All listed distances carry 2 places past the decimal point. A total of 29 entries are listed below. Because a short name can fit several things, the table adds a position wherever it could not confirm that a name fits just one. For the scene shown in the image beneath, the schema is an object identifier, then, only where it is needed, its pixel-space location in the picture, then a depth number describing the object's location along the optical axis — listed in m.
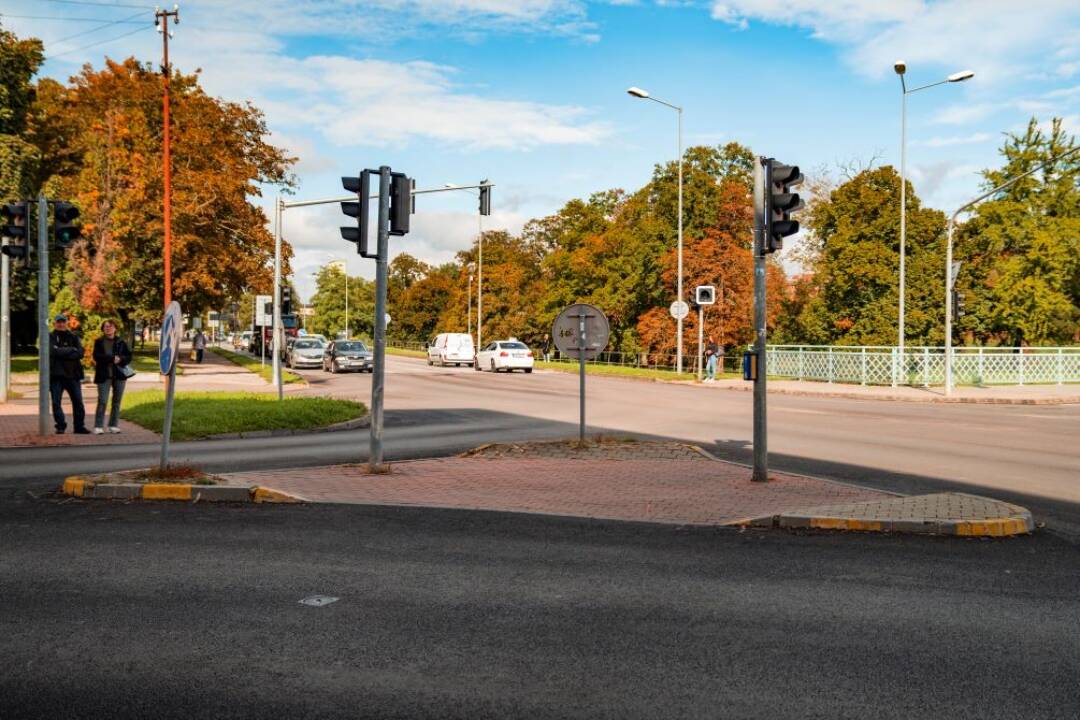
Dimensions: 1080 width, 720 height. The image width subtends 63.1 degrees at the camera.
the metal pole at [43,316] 13.82
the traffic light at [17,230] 13.73
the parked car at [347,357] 42.47
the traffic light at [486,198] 26.47
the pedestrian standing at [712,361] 35.53
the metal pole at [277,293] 24.08
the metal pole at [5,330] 19.19
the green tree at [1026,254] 44.12
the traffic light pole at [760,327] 9.84
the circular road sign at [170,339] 9.59
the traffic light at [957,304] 26.06
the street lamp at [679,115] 36.62
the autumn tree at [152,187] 33.09
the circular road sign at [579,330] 13.15
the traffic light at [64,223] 13.66
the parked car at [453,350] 50.28
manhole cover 5.21
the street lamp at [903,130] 29.16
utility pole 28.52
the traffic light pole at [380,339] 10.55
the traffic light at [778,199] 9.79
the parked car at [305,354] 45.72
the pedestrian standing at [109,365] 14.95
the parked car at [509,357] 42.50
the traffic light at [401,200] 10.74
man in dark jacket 14.91
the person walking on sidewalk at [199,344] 48.90
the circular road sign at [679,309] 35.94
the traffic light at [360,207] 10.48
